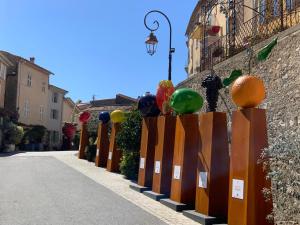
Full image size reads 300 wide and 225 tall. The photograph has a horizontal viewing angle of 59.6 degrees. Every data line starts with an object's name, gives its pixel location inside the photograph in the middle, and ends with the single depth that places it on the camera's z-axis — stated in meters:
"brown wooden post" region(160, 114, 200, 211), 6.07
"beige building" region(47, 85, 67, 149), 31.58
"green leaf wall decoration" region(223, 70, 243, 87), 7.34
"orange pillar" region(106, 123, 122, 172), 10.97
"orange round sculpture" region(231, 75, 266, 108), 4.62
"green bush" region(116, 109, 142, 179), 9.68
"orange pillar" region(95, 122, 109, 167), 12.40
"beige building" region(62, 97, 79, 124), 39.18
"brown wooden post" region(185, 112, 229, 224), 5.30
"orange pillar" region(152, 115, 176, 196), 7.06
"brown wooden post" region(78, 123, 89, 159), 14.92
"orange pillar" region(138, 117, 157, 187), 7.96
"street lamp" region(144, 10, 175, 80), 9.39
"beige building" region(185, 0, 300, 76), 7.04
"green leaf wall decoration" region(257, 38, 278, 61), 6.36
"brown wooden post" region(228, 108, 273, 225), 4.33
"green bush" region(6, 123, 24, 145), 21.80
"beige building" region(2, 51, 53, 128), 26.64
